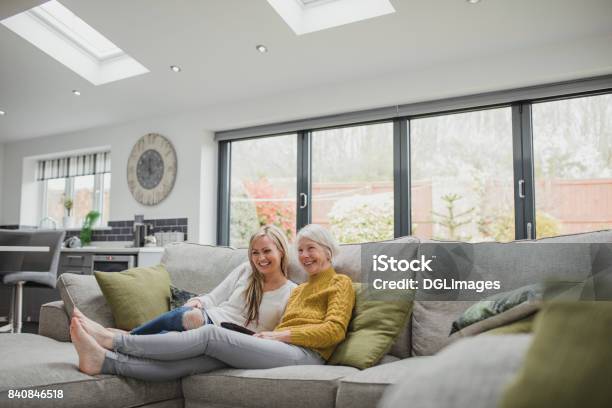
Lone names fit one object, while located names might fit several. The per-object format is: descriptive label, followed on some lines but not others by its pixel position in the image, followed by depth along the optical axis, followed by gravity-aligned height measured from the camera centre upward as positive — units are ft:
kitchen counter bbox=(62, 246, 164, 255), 16.52 -0.67
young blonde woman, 8.12 -1.03
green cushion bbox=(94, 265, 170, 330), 8.42 -1.16
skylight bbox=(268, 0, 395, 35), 12.26 +5.59
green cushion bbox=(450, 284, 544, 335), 5.76 -0.87
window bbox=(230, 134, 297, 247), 16.81 +1.56
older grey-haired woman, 6.43 -1.55
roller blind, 21.61 +2.88
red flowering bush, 16.74 +0.89
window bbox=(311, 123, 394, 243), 14.96 +1.53
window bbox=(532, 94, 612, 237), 12.16 +1.68
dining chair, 13.41 -0.99
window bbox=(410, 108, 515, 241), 13.24 +1.52
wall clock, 18.43 +2.31
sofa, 5.87 -1.77
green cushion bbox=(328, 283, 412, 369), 6.89 -1.43
